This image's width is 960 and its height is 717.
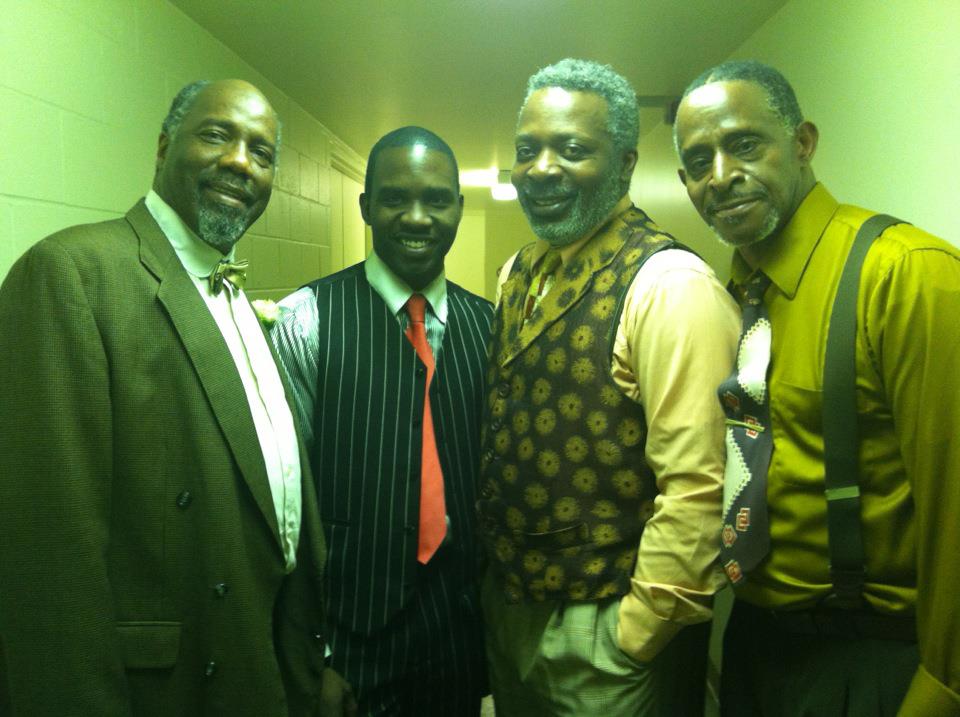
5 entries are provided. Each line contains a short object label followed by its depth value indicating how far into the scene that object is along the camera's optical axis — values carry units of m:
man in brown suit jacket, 0.88
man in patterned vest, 1.12
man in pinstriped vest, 1.36
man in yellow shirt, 0.88
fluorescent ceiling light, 4.86
